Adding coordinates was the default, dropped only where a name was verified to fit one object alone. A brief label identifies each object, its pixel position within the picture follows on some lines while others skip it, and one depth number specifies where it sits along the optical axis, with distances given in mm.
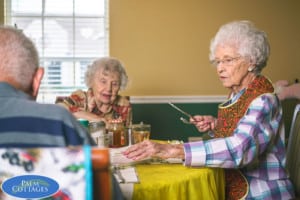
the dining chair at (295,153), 2479
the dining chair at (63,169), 807
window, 4148
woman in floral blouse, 2900
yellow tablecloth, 1482
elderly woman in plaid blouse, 1676
